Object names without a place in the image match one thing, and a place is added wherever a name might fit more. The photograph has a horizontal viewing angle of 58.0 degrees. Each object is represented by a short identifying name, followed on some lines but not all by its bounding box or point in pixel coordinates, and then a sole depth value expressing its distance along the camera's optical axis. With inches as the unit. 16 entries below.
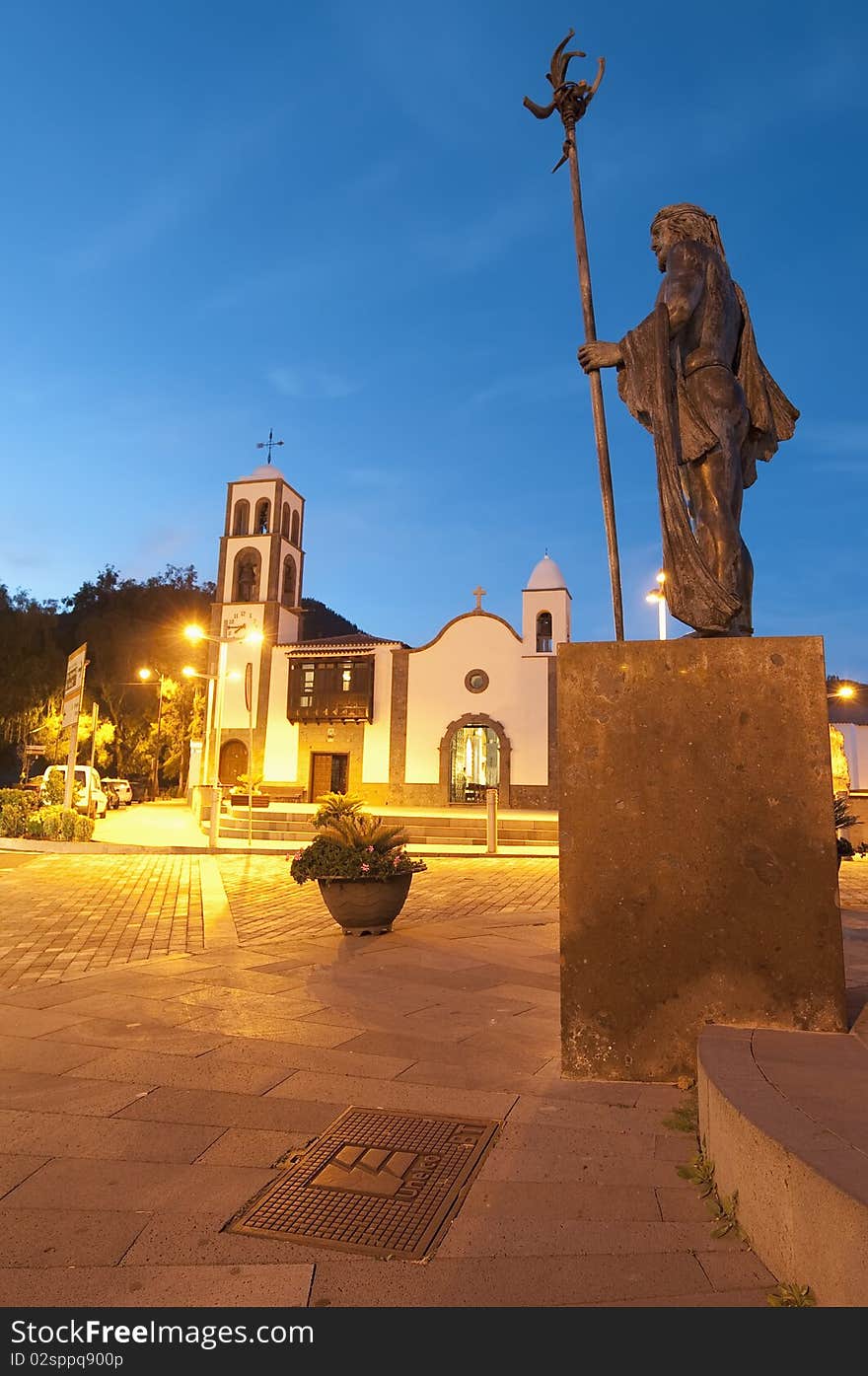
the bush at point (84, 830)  691.4
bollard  679.1
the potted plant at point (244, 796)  1049.5
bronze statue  157.6
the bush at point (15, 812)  713.0
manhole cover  91.0
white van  919.7
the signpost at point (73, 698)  730.8
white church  1284.4
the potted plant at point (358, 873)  287.4
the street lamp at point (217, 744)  665.0
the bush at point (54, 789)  852.2
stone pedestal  133.0
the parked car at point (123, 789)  1375.5
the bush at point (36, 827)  698.8
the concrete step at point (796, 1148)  70.7
